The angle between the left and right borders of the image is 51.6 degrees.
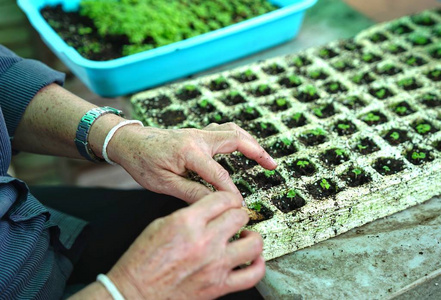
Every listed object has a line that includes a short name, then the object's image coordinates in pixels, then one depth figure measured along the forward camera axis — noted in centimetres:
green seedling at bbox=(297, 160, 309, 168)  119
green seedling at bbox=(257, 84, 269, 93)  149
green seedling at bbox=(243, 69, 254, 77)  156
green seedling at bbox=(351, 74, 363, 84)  152
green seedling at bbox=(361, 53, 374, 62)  162
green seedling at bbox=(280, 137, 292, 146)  127
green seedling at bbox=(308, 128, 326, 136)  130
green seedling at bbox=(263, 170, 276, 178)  116
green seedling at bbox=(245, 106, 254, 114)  140
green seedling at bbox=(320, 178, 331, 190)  113
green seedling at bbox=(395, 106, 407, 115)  138
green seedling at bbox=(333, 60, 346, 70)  159
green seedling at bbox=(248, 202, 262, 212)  108
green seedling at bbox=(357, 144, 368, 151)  125
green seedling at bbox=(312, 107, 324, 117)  138
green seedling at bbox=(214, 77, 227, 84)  153
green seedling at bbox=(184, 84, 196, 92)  148
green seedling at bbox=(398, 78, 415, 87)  150
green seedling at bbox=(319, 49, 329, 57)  166
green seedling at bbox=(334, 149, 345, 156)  123
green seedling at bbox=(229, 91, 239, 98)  147
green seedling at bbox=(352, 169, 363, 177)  117
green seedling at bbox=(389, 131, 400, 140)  129
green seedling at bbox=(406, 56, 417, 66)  159
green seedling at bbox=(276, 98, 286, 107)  143
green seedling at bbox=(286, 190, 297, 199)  110
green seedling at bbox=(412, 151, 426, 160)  121
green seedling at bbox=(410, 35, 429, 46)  169
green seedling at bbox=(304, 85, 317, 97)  147
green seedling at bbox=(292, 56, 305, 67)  162
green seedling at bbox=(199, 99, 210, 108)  142
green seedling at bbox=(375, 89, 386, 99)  145
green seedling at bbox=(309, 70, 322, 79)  156
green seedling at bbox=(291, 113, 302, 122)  138
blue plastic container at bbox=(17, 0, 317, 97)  154
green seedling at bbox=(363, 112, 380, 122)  136
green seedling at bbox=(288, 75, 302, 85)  152
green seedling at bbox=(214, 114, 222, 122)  136
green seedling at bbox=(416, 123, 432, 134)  130
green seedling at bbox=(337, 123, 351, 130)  133
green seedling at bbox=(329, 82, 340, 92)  149
